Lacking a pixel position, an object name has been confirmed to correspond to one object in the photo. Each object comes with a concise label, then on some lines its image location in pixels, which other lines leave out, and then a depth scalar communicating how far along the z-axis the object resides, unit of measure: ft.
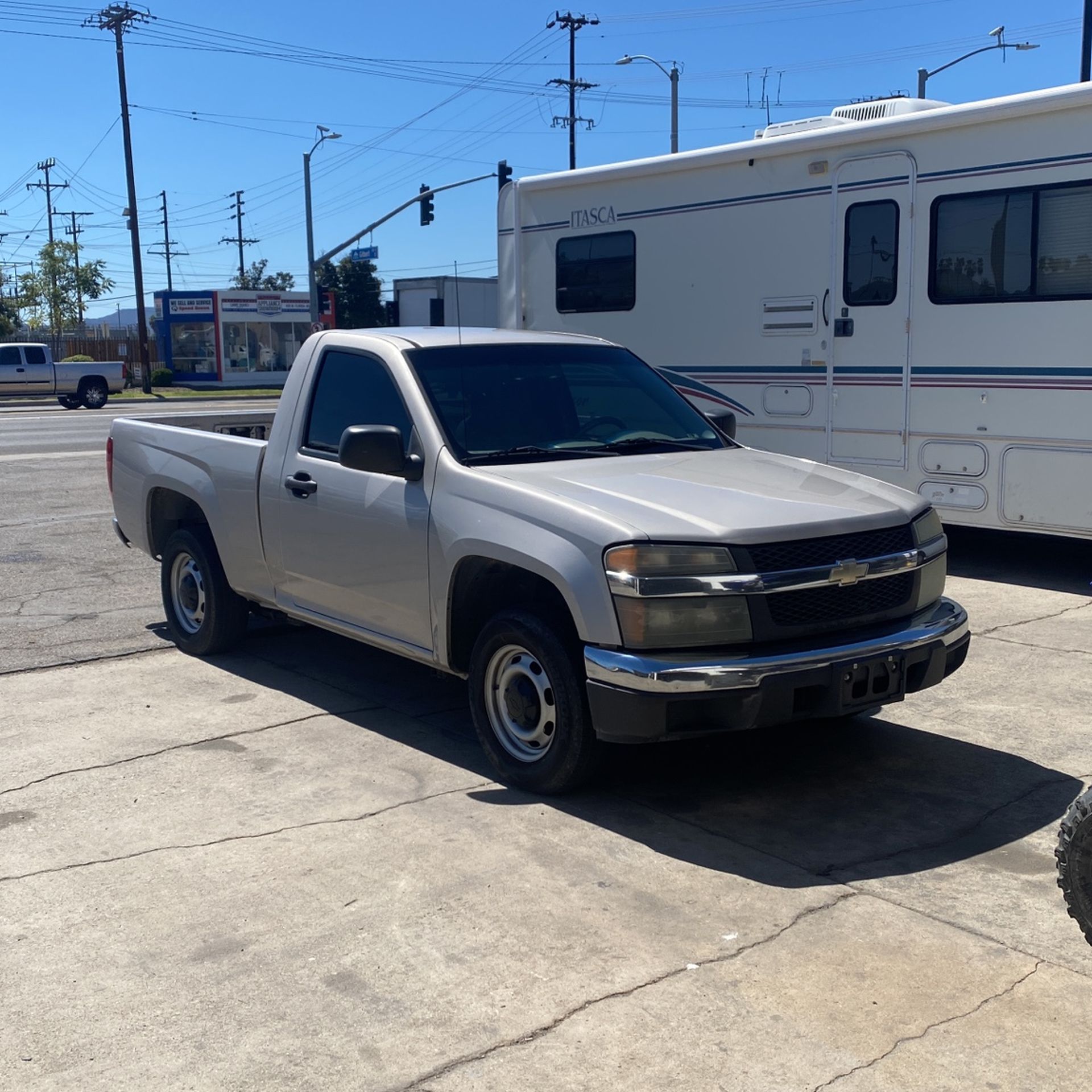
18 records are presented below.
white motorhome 30.09
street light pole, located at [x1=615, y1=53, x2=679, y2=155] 111.45
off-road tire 11.93
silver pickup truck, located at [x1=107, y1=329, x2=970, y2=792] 15.67
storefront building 189.26
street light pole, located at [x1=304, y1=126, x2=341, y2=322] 137.90
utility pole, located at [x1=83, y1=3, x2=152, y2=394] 155.63
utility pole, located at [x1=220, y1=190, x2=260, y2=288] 357.00
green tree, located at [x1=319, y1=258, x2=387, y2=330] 223.92
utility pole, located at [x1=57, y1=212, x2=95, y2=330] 236.43
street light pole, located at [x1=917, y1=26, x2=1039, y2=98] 98.32
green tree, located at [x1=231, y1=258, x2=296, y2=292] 376.89
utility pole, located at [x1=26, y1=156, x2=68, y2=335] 231.50
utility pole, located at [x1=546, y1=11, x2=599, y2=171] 171.22
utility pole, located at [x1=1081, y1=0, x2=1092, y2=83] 80.69
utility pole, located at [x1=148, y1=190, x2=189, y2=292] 388.98
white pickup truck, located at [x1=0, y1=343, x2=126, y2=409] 124.16
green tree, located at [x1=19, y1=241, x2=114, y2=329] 232.32
